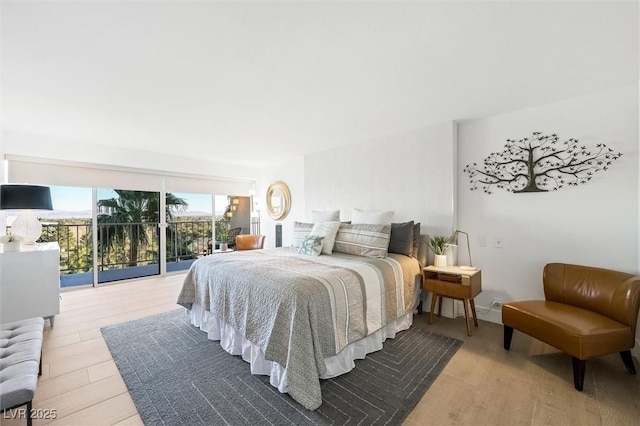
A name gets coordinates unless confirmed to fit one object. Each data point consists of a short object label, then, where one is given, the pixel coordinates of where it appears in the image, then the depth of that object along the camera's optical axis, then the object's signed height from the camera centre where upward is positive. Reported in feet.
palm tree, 15.24 -0.30
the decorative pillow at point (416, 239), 10.27 -1.15
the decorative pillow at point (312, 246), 9.92 -1.36
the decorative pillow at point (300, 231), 11.43 -0.92
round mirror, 17.69 +0.76
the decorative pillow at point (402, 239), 9.91 -1.11
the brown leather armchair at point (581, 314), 5.82 -2.68
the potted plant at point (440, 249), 9.63 -1.46
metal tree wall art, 7.98 +1.47
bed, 5.56 -2.54
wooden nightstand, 8.38 -2.47
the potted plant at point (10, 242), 8.71 -0.98
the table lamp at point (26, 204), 9.04 +0.31
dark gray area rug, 5.16 -4.02
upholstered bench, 4.11 -2.74
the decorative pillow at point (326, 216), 12.10 -0.26
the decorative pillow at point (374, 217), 10.75 -0.29
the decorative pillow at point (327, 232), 10.25 -0.90
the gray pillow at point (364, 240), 9.31 -1.10
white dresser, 8.52 -2.40
